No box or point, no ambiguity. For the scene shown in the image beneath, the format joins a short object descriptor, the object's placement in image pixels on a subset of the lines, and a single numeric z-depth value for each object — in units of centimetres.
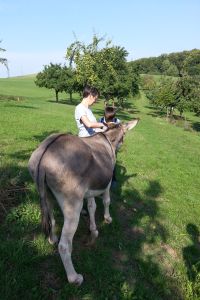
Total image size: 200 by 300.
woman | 417
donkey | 281
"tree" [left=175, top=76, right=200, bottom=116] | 3650
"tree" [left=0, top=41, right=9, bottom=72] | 1916
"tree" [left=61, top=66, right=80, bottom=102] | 3657
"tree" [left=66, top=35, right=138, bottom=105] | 2100
